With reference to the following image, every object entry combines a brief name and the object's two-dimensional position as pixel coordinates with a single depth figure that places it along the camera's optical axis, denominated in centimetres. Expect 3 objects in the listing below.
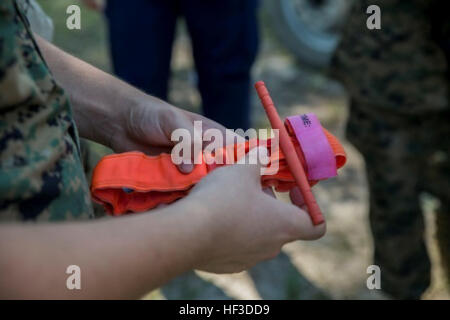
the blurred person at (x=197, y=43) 203
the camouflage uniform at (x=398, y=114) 183
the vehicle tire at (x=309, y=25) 358
